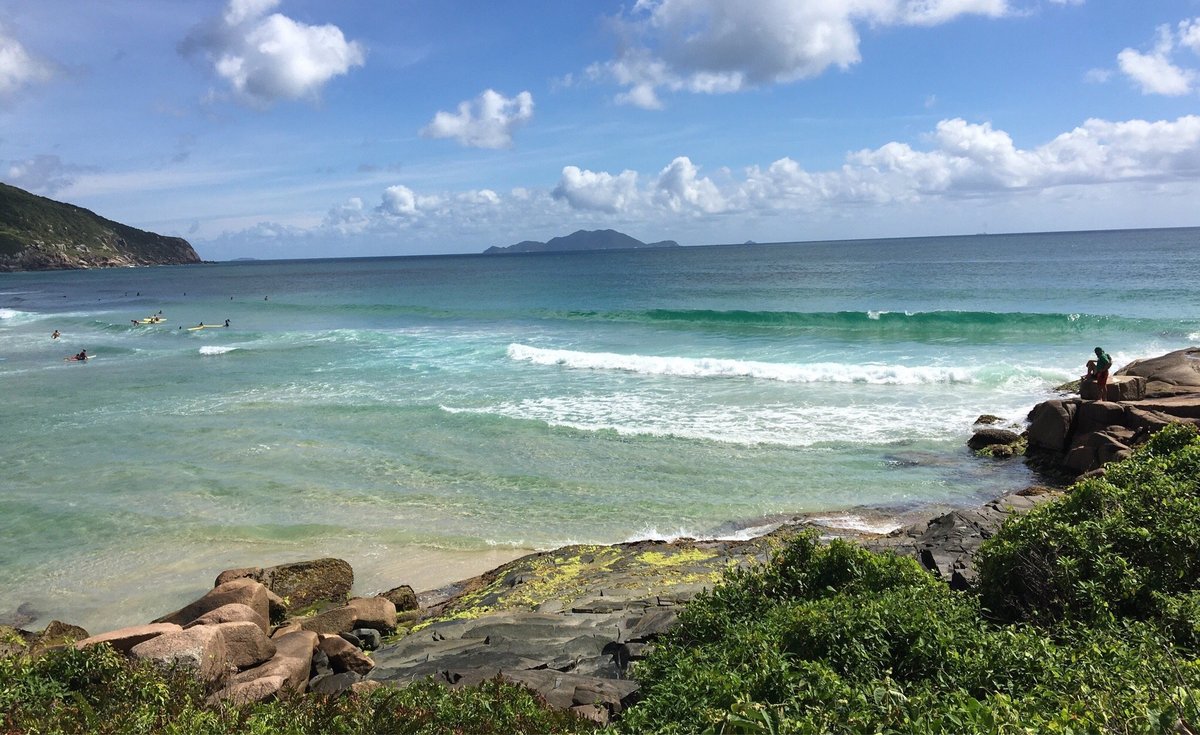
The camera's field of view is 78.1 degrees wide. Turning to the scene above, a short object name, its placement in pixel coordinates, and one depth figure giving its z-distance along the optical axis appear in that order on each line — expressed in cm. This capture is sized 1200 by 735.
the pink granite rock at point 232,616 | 875
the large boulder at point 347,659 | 843
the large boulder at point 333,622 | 953
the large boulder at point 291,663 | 757
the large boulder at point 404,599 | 1072
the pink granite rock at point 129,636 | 788
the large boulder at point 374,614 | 982
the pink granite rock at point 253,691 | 667
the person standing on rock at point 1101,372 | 1719
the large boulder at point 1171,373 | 1747
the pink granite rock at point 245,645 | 805
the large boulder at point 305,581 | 1101
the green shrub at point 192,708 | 568
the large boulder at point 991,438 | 1725
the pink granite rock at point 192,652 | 730
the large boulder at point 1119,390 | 1748
